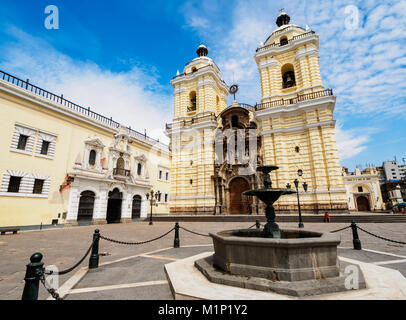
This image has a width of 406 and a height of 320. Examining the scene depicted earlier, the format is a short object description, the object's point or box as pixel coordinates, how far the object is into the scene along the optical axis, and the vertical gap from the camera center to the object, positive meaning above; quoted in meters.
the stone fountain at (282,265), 3.32 -1.09
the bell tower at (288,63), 20.09 +14.87
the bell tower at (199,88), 24.48 +14.80
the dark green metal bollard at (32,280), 2.41 -0.86
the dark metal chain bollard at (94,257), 5.05 -1.24
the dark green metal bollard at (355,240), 6.68 -1.20
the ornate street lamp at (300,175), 11.57 +1.98
